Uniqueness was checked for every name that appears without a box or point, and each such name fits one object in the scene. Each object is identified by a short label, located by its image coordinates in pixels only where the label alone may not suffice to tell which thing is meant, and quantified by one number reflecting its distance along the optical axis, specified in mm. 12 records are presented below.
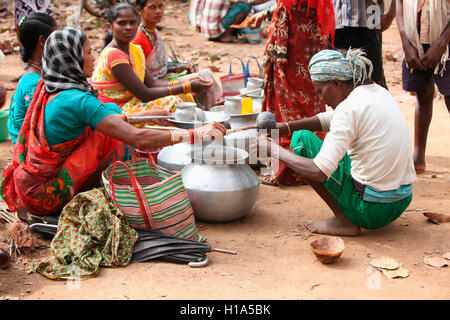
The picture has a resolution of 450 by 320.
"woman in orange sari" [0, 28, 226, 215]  3096
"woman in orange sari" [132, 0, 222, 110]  4875
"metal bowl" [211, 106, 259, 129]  4398
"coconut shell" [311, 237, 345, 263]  2854
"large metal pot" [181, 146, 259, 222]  3381
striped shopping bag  2941
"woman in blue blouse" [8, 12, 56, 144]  3633
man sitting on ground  2916
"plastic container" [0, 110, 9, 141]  5304
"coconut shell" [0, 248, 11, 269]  2793
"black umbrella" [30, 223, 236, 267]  2883
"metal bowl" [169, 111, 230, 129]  3707
